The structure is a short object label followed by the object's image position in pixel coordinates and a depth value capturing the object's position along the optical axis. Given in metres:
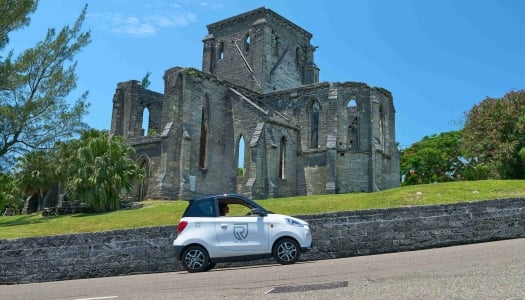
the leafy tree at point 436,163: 45.19
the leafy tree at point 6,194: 49.90
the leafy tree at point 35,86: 26.20
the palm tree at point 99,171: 28.11
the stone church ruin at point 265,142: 31.31
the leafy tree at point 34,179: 38.31
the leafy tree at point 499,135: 27.66
